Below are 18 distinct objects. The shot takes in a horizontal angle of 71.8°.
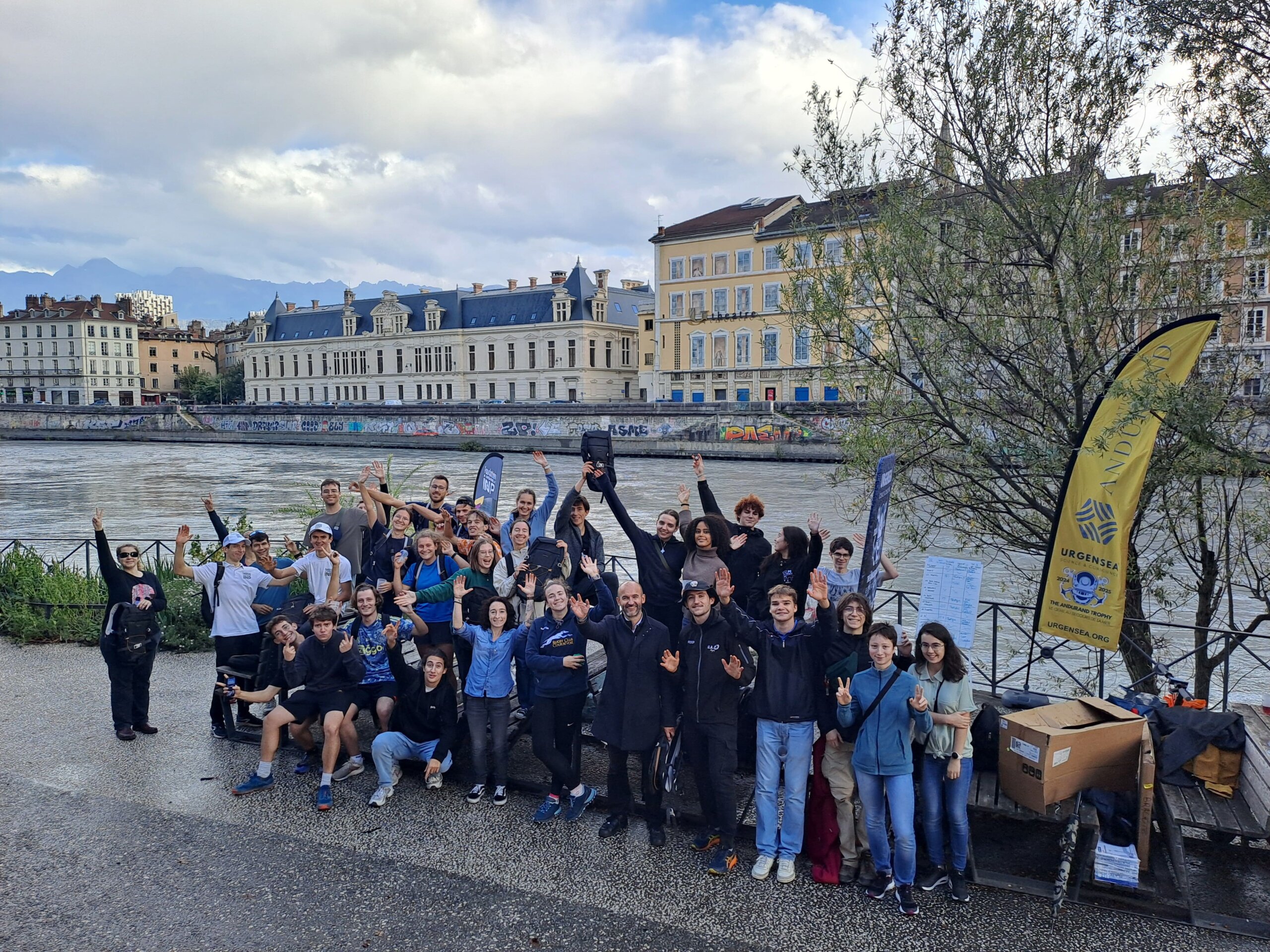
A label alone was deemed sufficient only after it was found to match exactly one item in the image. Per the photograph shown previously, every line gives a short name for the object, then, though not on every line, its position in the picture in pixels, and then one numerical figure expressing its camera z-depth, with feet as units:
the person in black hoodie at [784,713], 18.39
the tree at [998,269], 25.82
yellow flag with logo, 20.33
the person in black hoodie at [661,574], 23.98
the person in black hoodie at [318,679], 22.36
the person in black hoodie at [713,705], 18.90
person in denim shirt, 21.76
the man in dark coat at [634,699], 19.62
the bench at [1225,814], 16.12
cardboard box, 17.60
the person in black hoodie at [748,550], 24.68
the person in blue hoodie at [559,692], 21.07
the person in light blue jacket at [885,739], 17.51
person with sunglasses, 24.81
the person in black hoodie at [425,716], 22.27
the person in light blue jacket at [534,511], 29.81
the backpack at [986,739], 19.85
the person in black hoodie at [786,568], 23.34
